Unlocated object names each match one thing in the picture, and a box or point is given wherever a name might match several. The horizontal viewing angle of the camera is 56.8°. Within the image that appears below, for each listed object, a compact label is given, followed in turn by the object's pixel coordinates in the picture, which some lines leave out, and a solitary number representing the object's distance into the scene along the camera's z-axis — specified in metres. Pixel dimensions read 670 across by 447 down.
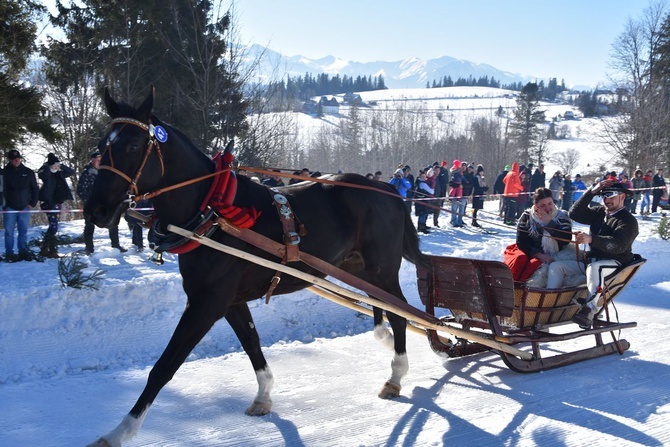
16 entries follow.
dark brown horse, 4.13
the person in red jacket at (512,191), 17.84
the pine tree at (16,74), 12.70
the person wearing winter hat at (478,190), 17.70
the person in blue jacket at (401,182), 15.68
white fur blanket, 6.62
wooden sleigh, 6.05
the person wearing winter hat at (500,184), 20.02
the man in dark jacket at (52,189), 11.37
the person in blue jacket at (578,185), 22.28
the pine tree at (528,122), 54.84
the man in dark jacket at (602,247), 6.45
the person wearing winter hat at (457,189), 17.70
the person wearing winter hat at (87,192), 9.37
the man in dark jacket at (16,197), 10.68
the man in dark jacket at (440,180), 18.38
